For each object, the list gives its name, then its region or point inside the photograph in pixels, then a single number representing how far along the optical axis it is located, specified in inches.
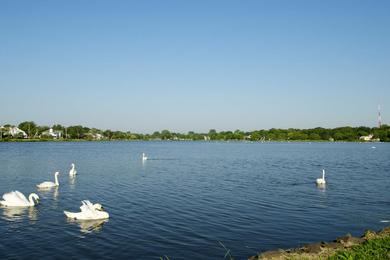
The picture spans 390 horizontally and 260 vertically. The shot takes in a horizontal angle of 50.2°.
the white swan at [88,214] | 815.7
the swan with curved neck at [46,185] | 1274.6
